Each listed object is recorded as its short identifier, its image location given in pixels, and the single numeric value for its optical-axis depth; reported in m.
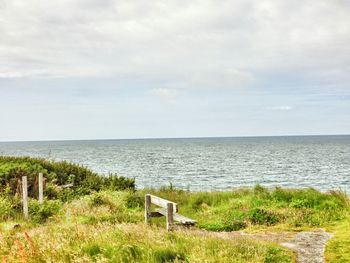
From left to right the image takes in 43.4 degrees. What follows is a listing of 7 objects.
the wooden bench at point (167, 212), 10.14
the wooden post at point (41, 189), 16.48
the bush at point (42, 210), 15.06
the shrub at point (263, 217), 13.43
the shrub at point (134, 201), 17.93
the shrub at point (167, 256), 7.45
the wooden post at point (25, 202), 15.02
